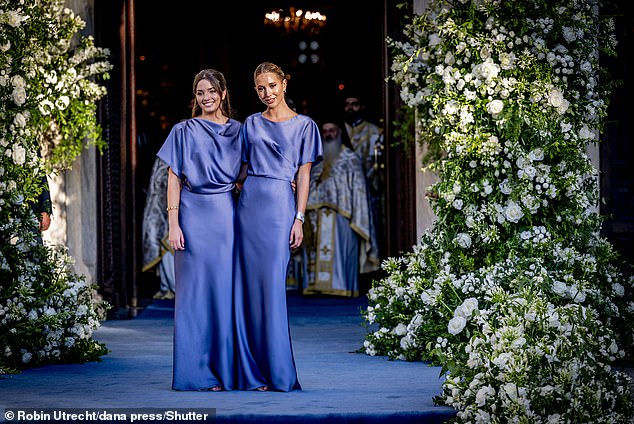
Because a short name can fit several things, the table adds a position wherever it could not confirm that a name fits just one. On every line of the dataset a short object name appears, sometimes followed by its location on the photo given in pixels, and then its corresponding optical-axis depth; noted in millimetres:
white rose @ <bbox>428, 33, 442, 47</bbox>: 13972
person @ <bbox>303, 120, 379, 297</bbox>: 22894
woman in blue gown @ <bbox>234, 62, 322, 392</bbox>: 11120
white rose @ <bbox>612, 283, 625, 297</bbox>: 13234
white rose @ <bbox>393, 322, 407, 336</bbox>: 13546
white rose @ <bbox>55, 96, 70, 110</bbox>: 15881
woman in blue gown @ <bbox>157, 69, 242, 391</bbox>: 11166
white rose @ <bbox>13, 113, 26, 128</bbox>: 13440
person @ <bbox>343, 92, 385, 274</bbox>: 23776
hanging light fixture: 26165
